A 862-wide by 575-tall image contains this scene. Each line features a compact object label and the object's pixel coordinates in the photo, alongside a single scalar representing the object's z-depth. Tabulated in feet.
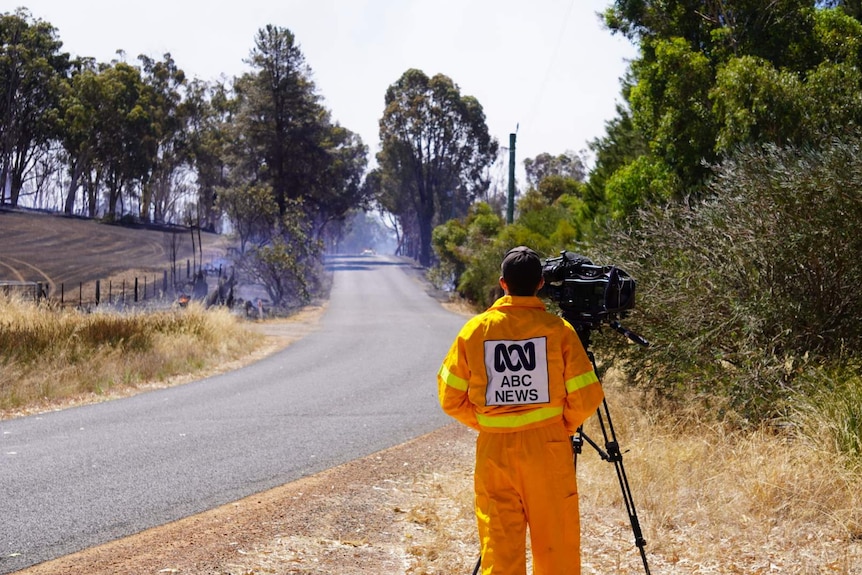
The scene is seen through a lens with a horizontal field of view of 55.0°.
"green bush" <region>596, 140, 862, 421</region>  25.14
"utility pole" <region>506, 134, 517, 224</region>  105.38
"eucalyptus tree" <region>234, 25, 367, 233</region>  170.91
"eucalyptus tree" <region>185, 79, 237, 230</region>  201.57
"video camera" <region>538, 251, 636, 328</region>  14.21
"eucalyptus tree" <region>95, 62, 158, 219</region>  157.07
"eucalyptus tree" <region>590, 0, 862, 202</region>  40.86
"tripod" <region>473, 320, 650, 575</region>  13.98
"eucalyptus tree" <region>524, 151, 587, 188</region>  229.74
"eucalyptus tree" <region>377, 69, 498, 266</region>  209.26
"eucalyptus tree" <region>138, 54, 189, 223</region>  183.21
